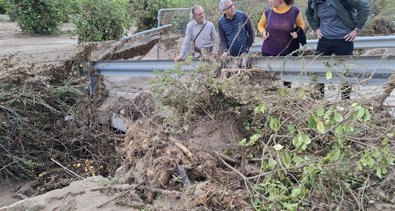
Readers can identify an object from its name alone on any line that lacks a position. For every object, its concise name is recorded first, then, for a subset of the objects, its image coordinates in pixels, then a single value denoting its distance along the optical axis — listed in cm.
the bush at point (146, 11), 1442
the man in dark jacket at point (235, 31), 597
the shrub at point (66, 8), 1819
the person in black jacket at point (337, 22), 502
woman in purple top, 538
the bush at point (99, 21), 995
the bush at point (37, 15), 1675
